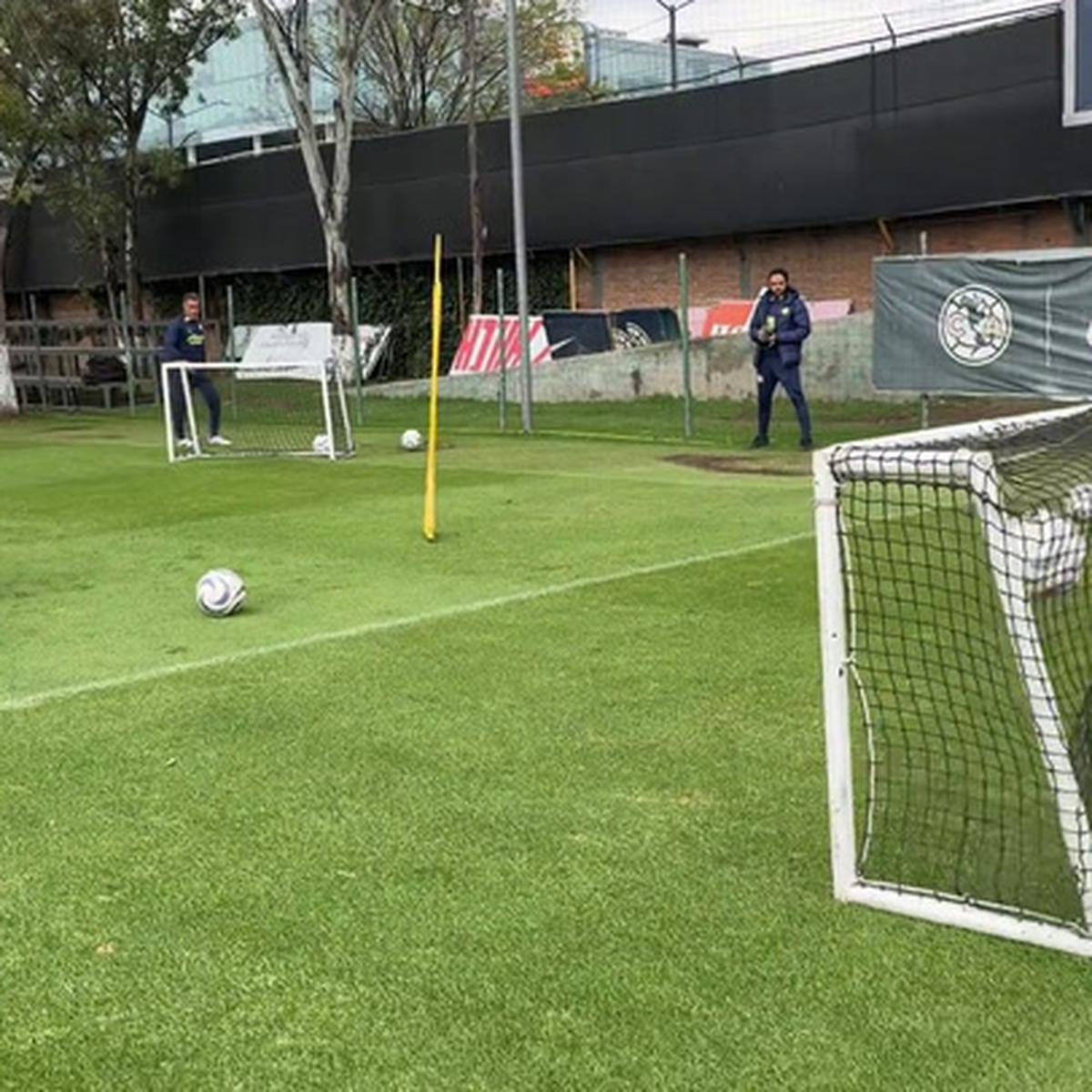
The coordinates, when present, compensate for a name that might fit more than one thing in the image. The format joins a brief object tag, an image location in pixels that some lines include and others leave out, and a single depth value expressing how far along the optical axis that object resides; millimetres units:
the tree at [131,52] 27047
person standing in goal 16125
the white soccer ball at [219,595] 7527
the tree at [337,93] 23516
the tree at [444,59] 34375
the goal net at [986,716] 3637
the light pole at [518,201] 17123
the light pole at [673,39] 31859
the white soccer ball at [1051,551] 3941
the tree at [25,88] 26109
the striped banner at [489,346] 24406
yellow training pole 9766
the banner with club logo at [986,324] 14172
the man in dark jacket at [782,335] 14258
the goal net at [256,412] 15453
